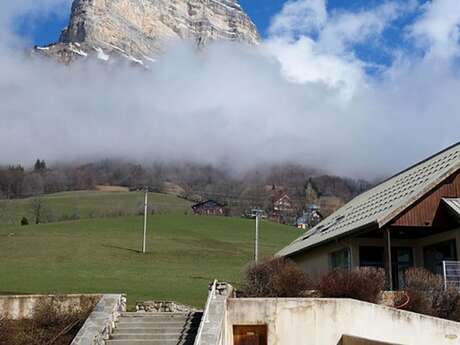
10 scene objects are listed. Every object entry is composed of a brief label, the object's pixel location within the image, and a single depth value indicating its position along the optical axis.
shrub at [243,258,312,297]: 21.28
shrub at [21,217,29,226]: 99.47
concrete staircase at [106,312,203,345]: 15.99
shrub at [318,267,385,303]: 20.83
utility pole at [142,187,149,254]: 66.96
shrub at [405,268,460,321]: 21.27
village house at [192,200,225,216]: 121.25
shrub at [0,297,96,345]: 16.86
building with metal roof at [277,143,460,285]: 24.81
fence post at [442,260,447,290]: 22.68
